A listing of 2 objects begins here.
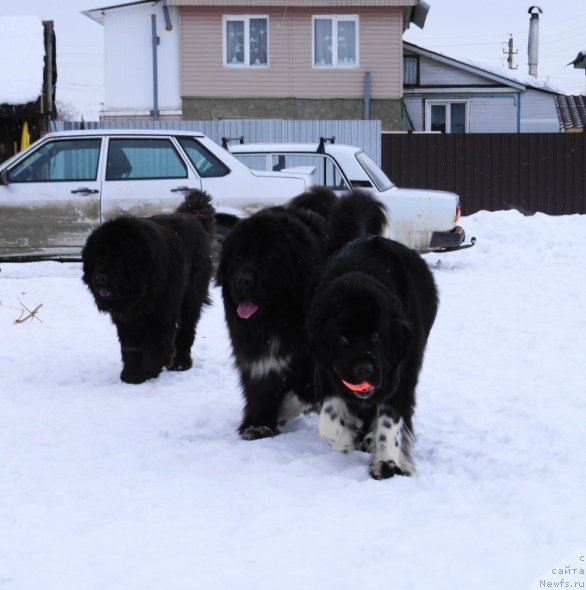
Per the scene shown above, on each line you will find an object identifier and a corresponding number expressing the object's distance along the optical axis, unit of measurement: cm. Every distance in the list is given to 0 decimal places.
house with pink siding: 2661
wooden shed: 1912
